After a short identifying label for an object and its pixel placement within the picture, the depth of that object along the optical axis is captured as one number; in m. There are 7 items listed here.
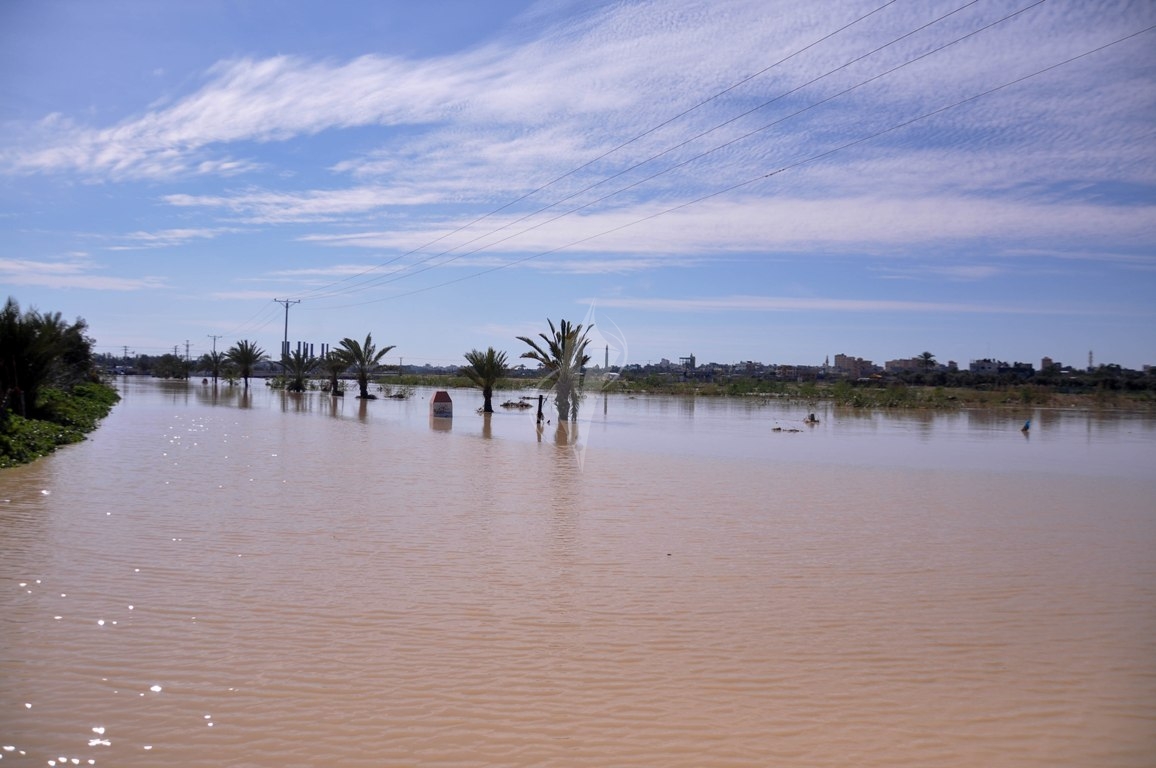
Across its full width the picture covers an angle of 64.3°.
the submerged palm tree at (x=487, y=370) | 37.22
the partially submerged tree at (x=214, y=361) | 79.40
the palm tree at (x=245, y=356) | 68.73
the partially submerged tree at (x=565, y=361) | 31.88
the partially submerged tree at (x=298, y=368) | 58.53
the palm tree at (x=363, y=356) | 47.97
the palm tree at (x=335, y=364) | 49.91
